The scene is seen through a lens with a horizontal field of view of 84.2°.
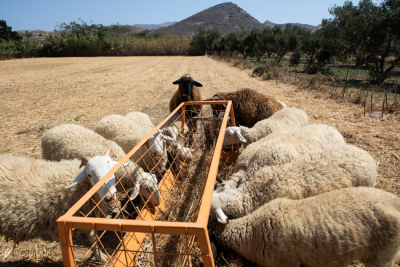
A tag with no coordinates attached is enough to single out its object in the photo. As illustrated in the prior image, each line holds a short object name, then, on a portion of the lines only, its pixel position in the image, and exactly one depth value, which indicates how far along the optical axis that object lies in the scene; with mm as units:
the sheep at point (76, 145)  3802
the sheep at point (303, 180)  2725
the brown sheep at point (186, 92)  6433
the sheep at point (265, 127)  4578
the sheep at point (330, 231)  2096
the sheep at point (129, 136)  3979
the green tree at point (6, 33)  57938
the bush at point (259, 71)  16719
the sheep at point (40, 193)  2727
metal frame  1271
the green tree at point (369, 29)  16453
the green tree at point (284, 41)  34553
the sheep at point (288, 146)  3328
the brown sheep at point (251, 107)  6016
